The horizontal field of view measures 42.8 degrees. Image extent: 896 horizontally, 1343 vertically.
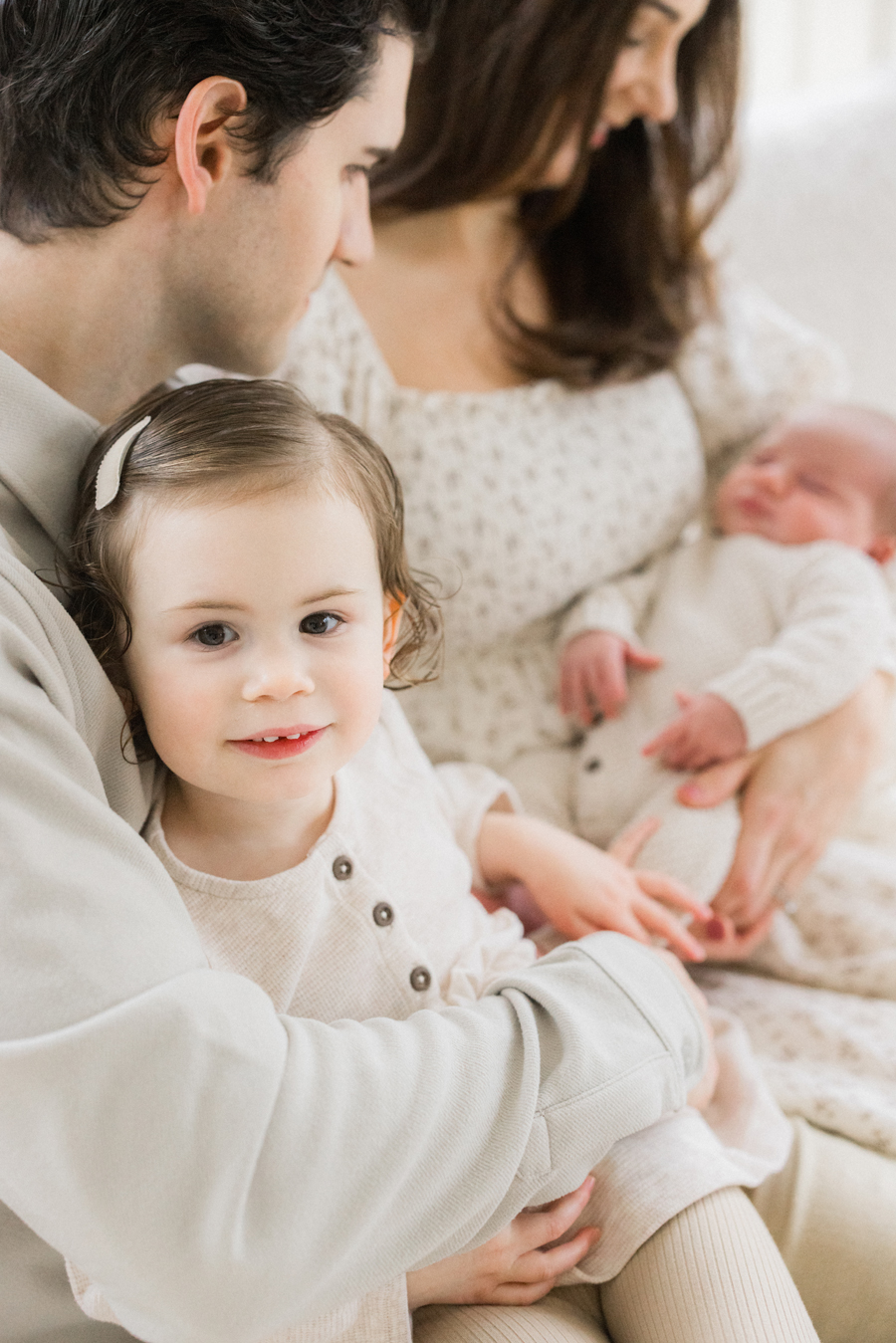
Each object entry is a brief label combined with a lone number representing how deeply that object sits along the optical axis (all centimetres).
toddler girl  76
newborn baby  127
